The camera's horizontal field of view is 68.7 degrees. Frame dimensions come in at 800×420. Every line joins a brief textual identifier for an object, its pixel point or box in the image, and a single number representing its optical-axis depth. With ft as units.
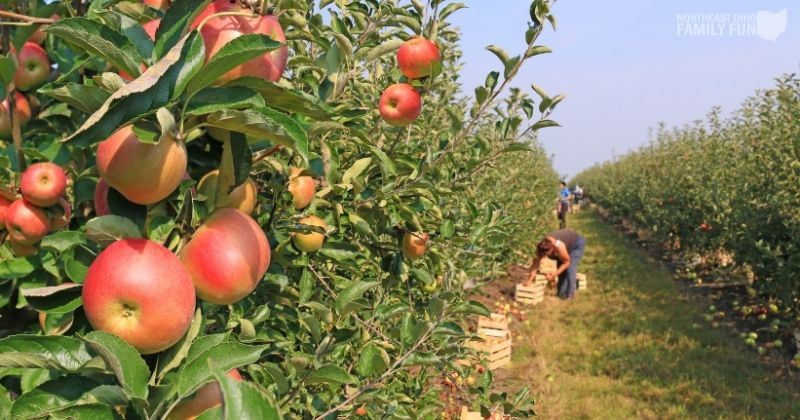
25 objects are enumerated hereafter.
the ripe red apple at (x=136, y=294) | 2.56
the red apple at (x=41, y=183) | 4.02
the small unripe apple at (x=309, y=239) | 5.30
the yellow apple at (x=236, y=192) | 3.14
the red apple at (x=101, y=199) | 3.09
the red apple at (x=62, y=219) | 4.31
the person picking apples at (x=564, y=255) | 31.12
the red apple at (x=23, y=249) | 4.08
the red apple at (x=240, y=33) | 2.97
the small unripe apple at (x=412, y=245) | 6.75
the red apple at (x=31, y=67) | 4.57
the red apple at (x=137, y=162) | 2.56
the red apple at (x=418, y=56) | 5.62
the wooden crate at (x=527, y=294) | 30.04
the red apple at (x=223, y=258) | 2.89
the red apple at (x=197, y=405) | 2.85
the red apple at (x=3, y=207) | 4.23
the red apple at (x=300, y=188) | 5.11
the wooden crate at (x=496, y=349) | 19.58
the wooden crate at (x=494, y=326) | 20.52
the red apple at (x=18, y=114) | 4.66
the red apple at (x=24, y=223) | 4.04
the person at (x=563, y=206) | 65.10
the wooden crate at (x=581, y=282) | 34.19
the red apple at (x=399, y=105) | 5.69
